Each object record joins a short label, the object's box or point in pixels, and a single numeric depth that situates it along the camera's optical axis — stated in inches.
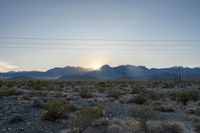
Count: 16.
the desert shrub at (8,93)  690.1
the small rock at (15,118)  353.8
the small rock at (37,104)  491.7
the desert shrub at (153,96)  671.0
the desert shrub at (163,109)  479.3
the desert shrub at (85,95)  716.6
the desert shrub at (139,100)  591.1
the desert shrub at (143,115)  325.3
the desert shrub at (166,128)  300.0
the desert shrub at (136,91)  895.1
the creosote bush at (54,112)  366.9
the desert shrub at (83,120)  309.0
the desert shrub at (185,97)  628.2
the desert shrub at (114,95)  731.3
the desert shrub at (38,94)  720.0
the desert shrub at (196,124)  318.9
